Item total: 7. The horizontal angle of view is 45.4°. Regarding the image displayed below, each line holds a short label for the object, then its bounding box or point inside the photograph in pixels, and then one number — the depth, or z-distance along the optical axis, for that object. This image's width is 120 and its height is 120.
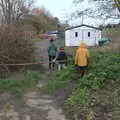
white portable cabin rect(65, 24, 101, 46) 21.96
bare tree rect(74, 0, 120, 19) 7.26
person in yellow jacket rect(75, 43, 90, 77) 5.67
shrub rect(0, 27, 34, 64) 6.50
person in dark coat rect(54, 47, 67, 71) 6.46
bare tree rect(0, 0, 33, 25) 23.00
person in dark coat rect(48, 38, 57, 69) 6.76
